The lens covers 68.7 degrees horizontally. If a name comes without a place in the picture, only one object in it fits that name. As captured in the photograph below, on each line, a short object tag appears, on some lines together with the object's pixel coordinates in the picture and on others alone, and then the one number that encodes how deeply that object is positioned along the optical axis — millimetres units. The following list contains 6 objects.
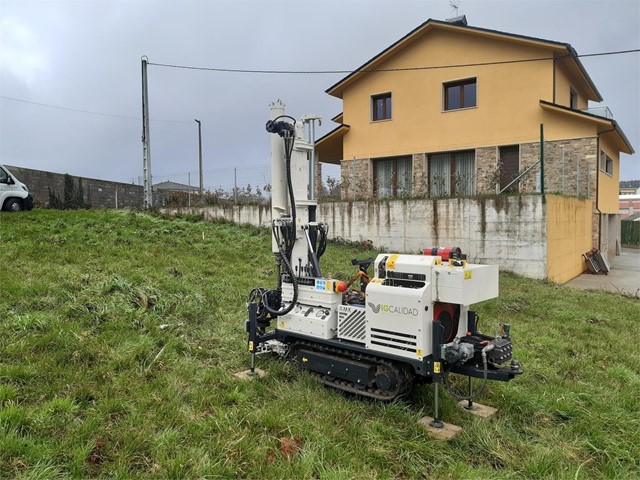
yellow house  14680
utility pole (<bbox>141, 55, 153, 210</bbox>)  16000
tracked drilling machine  3895
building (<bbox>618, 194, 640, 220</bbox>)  48750
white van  12758
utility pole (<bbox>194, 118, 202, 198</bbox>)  27259
